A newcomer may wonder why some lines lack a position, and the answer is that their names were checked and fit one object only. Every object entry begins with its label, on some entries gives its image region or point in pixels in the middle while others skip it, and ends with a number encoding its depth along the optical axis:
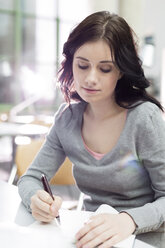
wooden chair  1.75
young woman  0.94
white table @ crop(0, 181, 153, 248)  0.95
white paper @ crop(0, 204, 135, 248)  0.80
